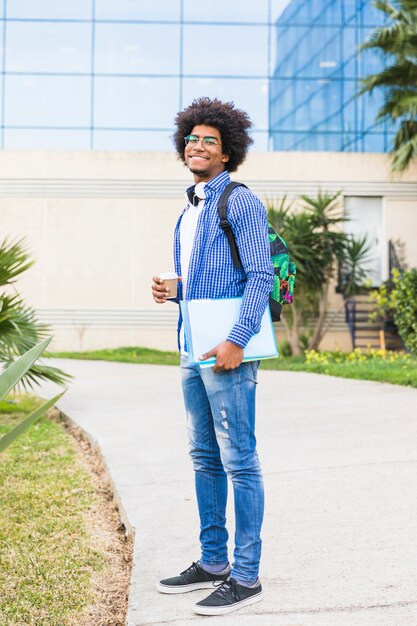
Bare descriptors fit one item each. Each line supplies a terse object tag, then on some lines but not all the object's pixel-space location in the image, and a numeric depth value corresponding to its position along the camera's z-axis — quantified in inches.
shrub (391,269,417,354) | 582.9
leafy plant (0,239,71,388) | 293.0
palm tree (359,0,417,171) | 698.8
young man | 127.6
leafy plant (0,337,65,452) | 105.2
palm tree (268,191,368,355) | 672.4
